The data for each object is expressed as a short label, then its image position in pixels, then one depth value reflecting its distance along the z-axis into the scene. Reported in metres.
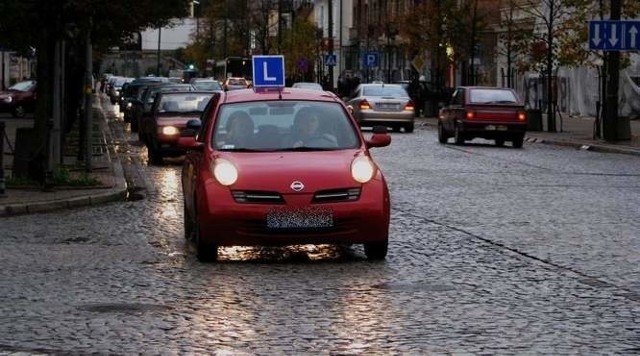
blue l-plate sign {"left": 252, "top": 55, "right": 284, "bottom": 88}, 30.30
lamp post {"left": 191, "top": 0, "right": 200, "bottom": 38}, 125.32
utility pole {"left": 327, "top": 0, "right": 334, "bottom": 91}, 71.38
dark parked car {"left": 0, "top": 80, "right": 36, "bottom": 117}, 52.03
